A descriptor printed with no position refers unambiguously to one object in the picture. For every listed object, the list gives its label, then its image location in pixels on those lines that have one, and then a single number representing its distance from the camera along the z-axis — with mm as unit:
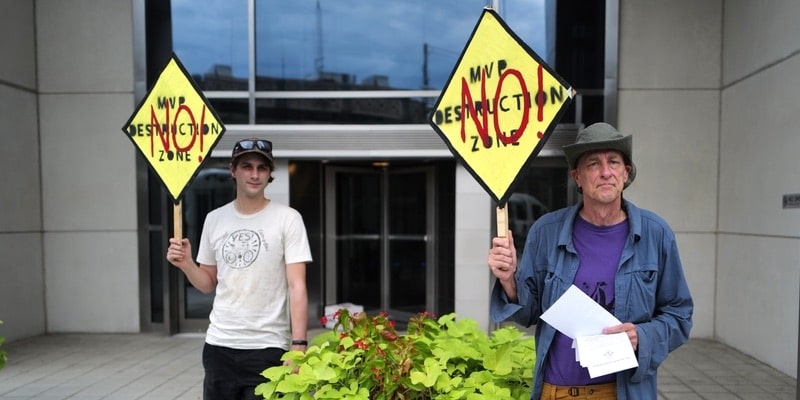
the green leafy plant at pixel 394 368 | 2055
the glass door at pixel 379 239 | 7914
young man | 2512
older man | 1800
